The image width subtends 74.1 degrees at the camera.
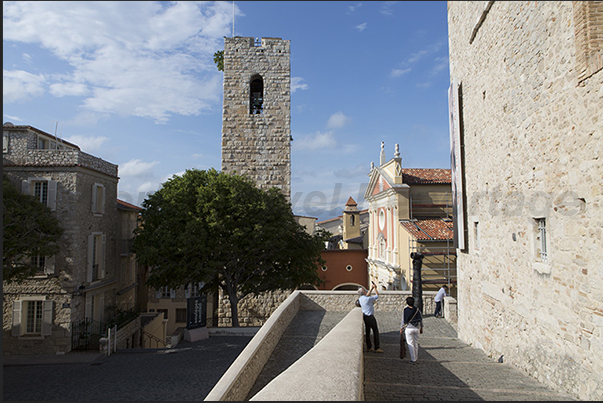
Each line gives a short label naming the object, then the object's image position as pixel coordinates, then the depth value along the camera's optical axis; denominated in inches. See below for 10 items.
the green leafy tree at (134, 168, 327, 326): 699.4
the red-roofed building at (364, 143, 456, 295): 869.8
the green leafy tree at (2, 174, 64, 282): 605.6
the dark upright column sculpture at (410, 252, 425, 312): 538.1
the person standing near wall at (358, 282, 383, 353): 327.3
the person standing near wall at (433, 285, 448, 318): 571.8
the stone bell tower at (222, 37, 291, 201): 886.4
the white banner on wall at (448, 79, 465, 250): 475.5
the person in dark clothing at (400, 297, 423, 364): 304.5
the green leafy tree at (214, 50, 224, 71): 987.1
